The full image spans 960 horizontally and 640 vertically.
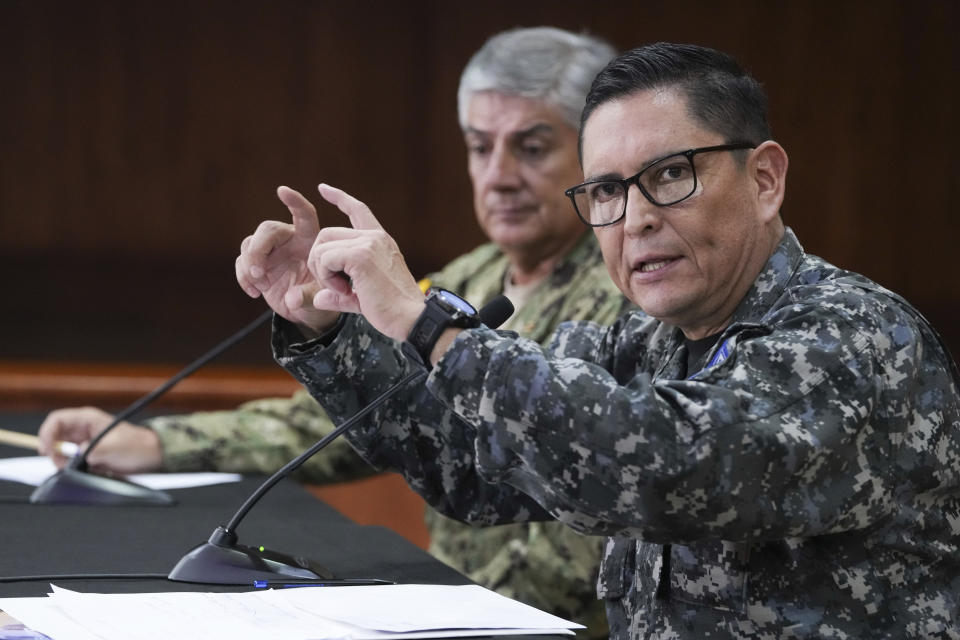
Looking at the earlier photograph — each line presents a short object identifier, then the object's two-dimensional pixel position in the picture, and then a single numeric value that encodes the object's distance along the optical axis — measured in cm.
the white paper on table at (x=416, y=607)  407
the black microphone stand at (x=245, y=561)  419
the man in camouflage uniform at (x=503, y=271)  478
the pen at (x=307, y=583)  418
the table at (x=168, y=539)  424
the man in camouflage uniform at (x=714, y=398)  403
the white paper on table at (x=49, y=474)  470
